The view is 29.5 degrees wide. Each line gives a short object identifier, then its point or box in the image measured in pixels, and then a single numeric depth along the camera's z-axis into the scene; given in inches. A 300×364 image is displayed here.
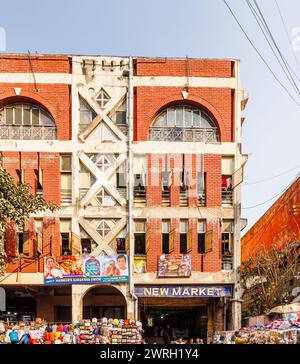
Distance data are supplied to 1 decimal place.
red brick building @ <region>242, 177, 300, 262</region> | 1453.0
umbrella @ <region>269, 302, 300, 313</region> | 946.1
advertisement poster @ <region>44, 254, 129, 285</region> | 1133.7
